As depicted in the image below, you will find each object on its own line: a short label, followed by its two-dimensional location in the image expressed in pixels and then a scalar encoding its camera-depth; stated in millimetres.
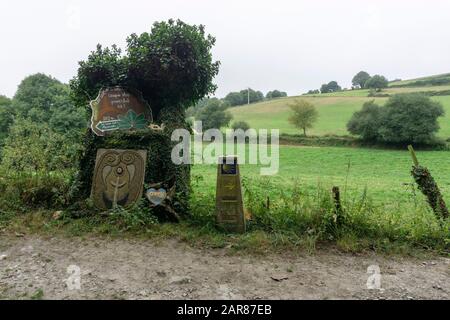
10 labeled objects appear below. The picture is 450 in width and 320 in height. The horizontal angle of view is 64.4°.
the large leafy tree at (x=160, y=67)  7551
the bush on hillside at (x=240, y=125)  49000
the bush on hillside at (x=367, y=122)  39500
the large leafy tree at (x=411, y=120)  37250
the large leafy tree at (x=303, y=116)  46719
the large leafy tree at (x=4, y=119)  34038
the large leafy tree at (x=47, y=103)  33350
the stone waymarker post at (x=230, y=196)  6363
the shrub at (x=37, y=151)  8016
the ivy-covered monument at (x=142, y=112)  7133
